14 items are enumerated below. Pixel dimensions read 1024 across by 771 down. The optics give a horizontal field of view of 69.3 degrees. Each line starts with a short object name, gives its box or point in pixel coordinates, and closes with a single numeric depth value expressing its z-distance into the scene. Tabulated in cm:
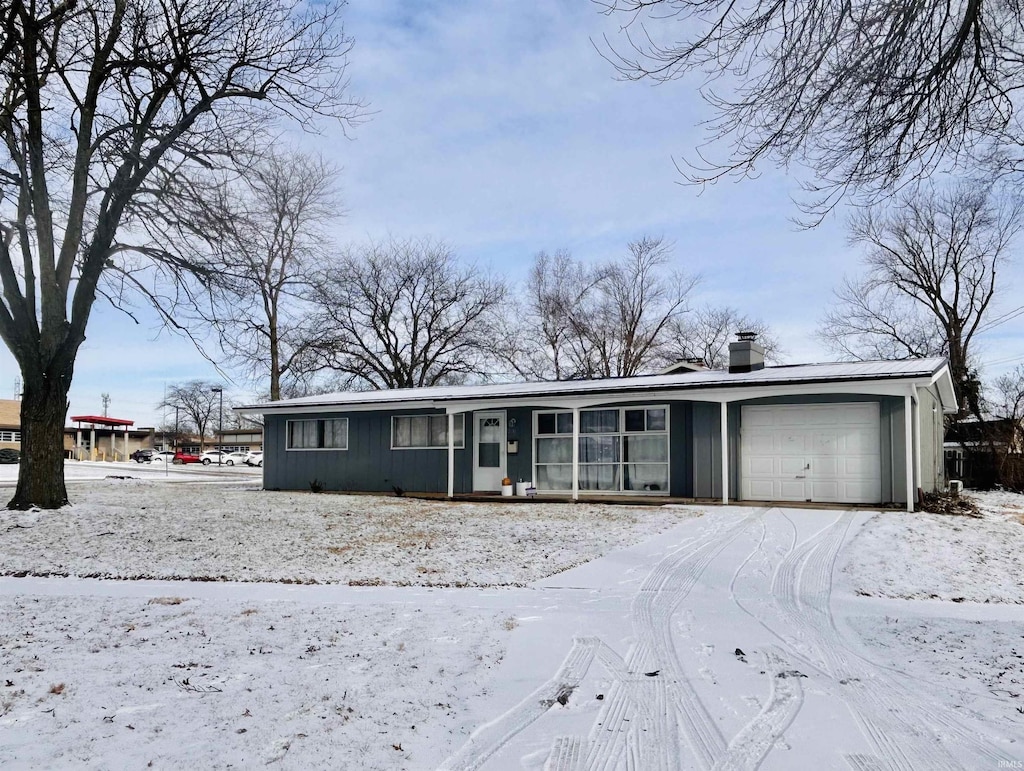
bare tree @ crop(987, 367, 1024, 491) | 1972
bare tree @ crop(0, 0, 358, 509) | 1067
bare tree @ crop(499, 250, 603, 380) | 3766
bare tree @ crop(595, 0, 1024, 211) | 547
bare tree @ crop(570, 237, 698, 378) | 3775
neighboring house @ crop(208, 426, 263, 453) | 8309
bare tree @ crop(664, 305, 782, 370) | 4000
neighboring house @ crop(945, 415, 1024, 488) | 1984
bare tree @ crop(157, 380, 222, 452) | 8406
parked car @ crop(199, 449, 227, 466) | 5634
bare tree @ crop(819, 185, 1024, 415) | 2997
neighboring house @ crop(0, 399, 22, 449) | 5595
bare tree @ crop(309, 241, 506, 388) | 3638
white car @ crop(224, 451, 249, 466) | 5691
